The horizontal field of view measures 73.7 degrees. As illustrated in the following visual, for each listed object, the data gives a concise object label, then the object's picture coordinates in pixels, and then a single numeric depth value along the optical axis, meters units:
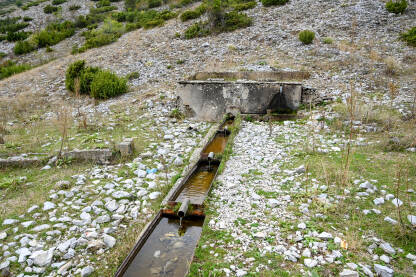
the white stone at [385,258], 3.24
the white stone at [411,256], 3.27
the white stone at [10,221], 4.39
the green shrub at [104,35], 20.48
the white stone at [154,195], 5.10
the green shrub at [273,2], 20.33
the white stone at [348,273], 3.00
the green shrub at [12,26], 26.55
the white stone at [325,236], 3.65
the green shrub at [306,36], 14.95
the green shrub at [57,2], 31.69
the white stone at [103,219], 4.45
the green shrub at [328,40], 14.60
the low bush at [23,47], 22.02
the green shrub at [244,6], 20.58
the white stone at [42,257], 3.58
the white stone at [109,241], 3.93
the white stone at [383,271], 3.05
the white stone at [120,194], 5.09
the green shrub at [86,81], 13.31
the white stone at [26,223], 4.33
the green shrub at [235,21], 18.69
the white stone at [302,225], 3.88
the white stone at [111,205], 4.78
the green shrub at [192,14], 20.83
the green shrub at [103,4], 30.89
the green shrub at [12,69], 18.20
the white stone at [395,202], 4.21
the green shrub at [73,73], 13.90
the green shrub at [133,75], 14.71
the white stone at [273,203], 4.46
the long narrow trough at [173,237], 3.59
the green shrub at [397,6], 15.96
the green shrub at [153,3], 26.56
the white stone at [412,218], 3.75
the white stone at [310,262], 3.25
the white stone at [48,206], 4.77
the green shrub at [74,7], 29.86
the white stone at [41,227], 4.23
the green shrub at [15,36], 24.48
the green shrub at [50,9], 29.64
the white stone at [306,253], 3.40
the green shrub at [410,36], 12.99
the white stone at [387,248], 3.37
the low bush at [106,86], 12.75
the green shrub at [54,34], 23.02
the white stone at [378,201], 4.30
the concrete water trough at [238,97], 9.94
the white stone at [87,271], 3.39
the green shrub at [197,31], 18.59
